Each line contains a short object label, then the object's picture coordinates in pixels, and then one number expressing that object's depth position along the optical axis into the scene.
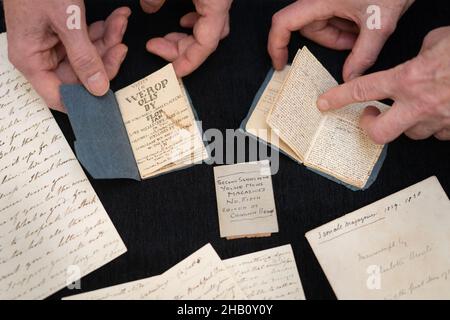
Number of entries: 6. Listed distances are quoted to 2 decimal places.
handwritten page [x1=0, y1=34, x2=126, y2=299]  0.81
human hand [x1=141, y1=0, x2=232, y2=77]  0.85
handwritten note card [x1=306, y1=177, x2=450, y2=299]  0.79
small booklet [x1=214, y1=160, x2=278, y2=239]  0.83
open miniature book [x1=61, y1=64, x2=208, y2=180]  0.82
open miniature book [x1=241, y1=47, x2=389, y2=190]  0.84
